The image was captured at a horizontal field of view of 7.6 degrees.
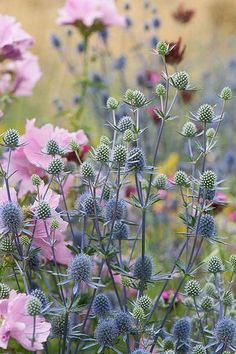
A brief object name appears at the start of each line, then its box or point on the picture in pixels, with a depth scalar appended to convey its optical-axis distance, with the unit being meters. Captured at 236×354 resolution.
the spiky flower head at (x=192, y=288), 1.43
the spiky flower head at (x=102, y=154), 1.41
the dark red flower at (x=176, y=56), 1.61
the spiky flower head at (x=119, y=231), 1.48
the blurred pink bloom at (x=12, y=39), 1.72
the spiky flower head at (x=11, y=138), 1.41
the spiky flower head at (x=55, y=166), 1.43
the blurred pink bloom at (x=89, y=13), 1.94
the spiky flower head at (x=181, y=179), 1.44
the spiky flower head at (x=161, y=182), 1.46
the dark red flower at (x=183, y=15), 2.54
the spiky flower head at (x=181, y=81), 1.43
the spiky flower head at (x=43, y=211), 1.40
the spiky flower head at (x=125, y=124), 1.45
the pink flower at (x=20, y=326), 1.33
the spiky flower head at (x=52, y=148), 1.46
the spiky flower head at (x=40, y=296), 1.39
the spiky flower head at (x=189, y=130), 1.45
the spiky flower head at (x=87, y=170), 1.42
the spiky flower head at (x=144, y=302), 1.41
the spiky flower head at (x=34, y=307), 1.32
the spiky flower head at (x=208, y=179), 1.41
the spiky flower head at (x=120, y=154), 1.40
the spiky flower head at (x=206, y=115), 1.44
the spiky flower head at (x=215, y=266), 1.45
